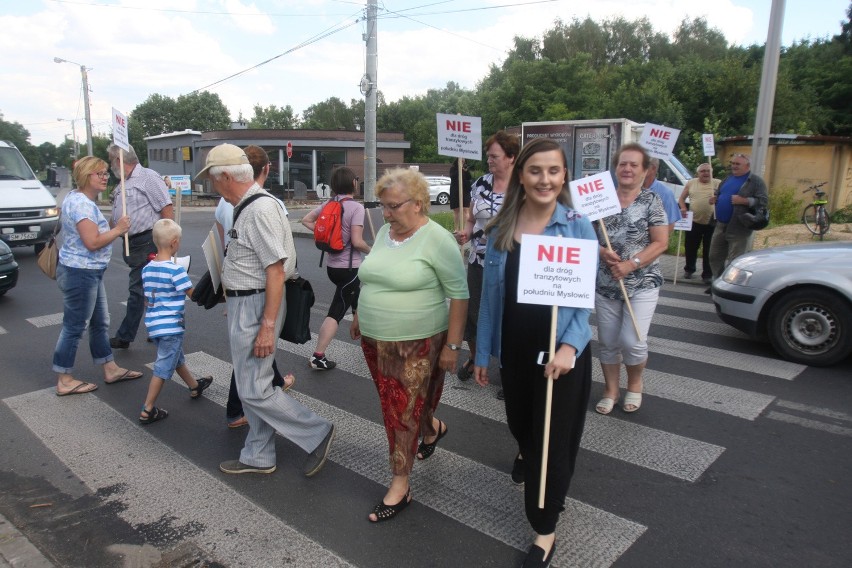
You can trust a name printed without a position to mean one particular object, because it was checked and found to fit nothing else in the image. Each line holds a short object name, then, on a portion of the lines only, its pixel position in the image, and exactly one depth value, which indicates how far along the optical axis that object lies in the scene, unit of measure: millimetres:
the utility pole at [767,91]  8969
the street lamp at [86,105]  35188
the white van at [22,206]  11867
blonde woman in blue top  4758
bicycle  14344
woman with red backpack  5402
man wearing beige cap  3330
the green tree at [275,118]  83738
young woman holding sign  2693
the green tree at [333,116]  75875
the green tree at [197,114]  88438
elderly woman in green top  3051
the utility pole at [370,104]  16031
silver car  5465
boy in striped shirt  4332
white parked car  31188
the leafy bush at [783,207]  16719
